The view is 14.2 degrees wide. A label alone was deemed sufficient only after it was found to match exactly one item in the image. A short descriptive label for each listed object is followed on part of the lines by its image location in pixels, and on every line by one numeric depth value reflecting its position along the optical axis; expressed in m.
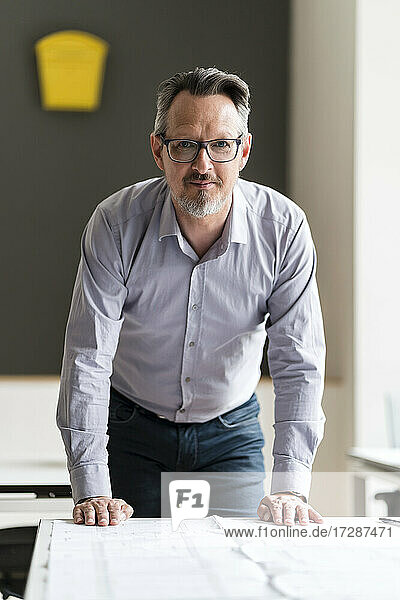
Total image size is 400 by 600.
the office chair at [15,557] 2.68
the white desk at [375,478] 3.18
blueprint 1.99
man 2.45
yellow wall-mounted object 4.29
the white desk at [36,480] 2.97
